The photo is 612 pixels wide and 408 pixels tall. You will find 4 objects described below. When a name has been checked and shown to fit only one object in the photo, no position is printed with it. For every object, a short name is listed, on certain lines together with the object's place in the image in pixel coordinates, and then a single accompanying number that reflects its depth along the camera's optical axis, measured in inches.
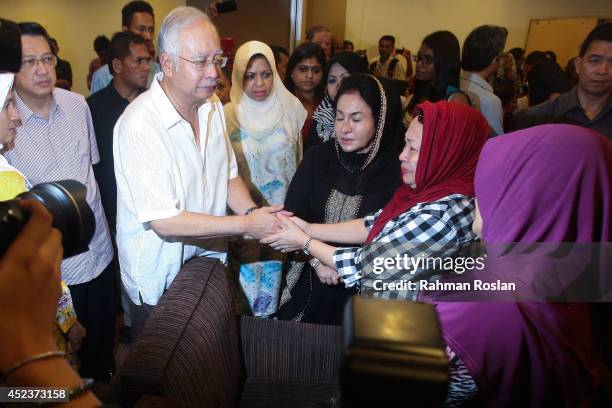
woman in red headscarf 50.9
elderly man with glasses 56.1
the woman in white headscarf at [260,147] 91.7
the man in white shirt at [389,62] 221.6
